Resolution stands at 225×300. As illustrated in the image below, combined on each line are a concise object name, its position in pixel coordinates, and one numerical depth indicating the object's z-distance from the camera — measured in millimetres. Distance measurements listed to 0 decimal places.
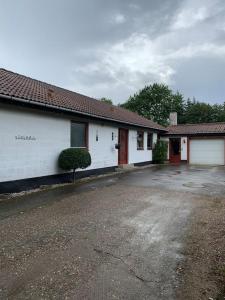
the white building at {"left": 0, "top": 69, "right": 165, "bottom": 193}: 6854
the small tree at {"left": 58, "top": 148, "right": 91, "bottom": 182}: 8301
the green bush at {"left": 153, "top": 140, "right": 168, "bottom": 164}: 16810
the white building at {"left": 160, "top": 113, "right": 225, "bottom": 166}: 17343
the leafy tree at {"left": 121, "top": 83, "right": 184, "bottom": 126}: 36237
